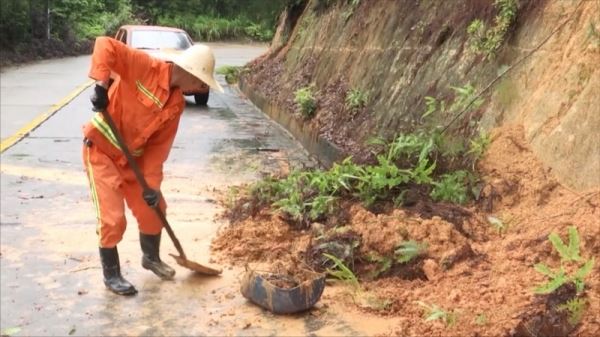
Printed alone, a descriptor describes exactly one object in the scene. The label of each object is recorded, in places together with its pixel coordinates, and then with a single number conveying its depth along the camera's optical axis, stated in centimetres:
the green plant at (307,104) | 1053
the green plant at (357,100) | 877
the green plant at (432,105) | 666
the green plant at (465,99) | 621
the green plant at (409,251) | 470
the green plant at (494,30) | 632
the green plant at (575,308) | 363
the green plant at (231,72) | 2090
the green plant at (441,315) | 395
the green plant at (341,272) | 471
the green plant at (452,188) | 536
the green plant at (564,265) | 380
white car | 1597
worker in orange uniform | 475
